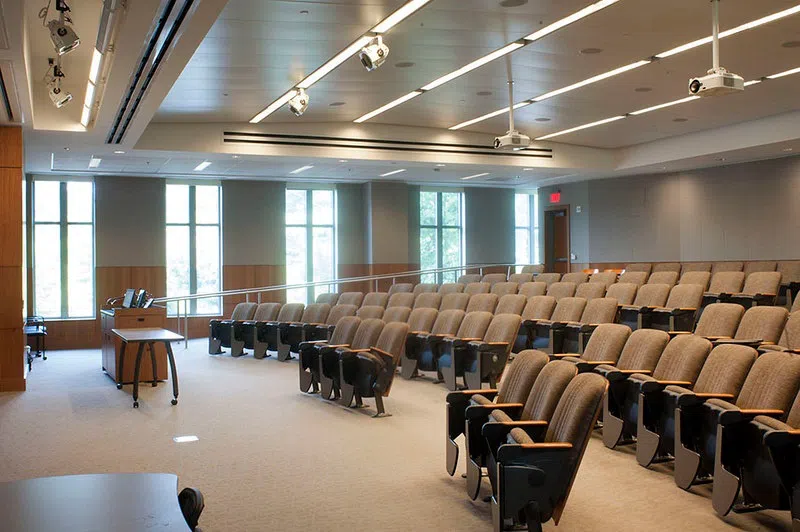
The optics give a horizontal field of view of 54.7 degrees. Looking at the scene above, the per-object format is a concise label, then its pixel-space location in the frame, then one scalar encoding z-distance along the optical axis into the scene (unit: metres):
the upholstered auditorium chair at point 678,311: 9.21
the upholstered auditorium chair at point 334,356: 8.41
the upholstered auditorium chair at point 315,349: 8.84
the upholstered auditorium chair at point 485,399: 4.90
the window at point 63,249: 16.17
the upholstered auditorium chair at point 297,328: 12.02
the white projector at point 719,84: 7.57
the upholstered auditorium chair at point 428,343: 9.32
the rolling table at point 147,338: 8.09
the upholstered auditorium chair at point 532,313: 9.80
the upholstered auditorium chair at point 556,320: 9.45
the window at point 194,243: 17.28
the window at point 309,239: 18.55
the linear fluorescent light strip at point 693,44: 7.77
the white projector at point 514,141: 11.33
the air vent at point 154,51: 5.96
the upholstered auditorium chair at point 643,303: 9.55
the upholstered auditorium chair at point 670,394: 5.13
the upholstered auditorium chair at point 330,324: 11.20
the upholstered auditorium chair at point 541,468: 4.04
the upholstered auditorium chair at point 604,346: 6.52
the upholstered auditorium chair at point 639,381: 5.61
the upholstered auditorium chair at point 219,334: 13.48
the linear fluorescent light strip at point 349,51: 7.34
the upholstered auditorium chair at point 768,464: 4.07
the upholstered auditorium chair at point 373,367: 7.79
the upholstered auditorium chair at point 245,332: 13.23
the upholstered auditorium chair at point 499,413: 4.70
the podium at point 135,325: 10.13
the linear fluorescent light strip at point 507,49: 7.52
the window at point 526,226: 20.92
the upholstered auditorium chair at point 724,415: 4.50
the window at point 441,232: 19.78
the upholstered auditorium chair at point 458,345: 8.69
